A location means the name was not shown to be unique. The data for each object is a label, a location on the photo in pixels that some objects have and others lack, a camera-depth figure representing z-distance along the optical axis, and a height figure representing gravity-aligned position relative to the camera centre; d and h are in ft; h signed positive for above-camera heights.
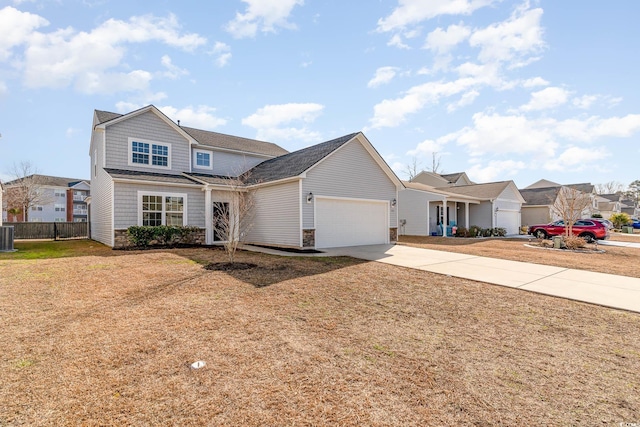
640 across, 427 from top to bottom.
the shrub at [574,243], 51.21 -5.31
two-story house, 44.42 +3.94
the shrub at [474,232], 74.33 -4.88
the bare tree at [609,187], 246.06 +20.71
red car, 63.98 -3.86
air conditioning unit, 42.73 -3.64
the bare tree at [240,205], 34.96 +1.22
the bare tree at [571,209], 55.31 +0.57
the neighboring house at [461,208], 74.95 +1.29
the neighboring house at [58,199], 131.03 +6.73
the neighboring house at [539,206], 99.54 +2.17
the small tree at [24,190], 104.53 +8.82
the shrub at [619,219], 121.19 -2.89
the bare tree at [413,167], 172.02 +26.37
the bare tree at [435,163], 171.94 +28.61
